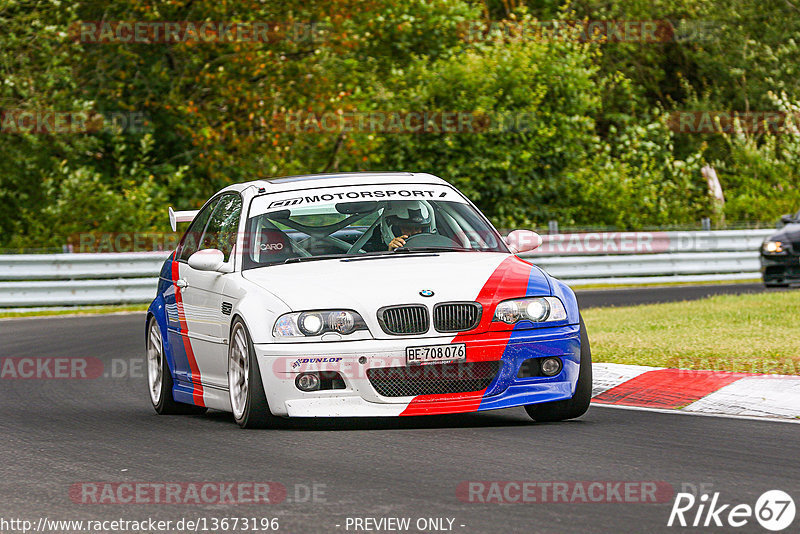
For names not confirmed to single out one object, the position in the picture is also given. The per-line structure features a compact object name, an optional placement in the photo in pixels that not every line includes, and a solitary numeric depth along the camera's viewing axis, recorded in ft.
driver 64.85
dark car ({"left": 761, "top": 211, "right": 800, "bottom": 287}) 140.67
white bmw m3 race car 55.26
